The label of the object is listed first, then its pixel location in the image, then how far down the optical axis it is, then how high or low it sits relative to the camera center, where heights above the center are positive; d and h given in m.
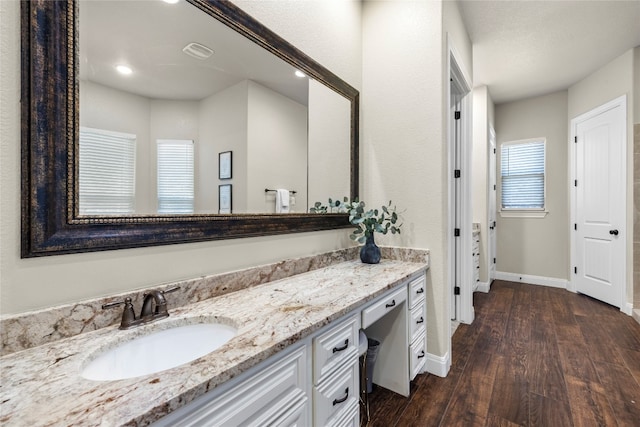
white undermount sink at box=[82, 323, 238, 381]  0.82 -0.43
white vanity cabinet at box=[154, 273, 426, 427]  0.73 -0.55
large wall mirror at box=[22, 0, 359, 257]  0.84 +0.35
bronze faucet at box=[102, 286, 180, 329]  0.95 -0.32
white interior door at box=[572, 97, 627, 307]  3.40 +0.16
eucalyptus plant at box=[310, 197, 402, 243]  2.04 -0.01
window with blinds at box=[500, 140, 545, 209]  4.58 +0.66
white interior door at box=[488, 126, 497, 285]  4.33 +0.14
